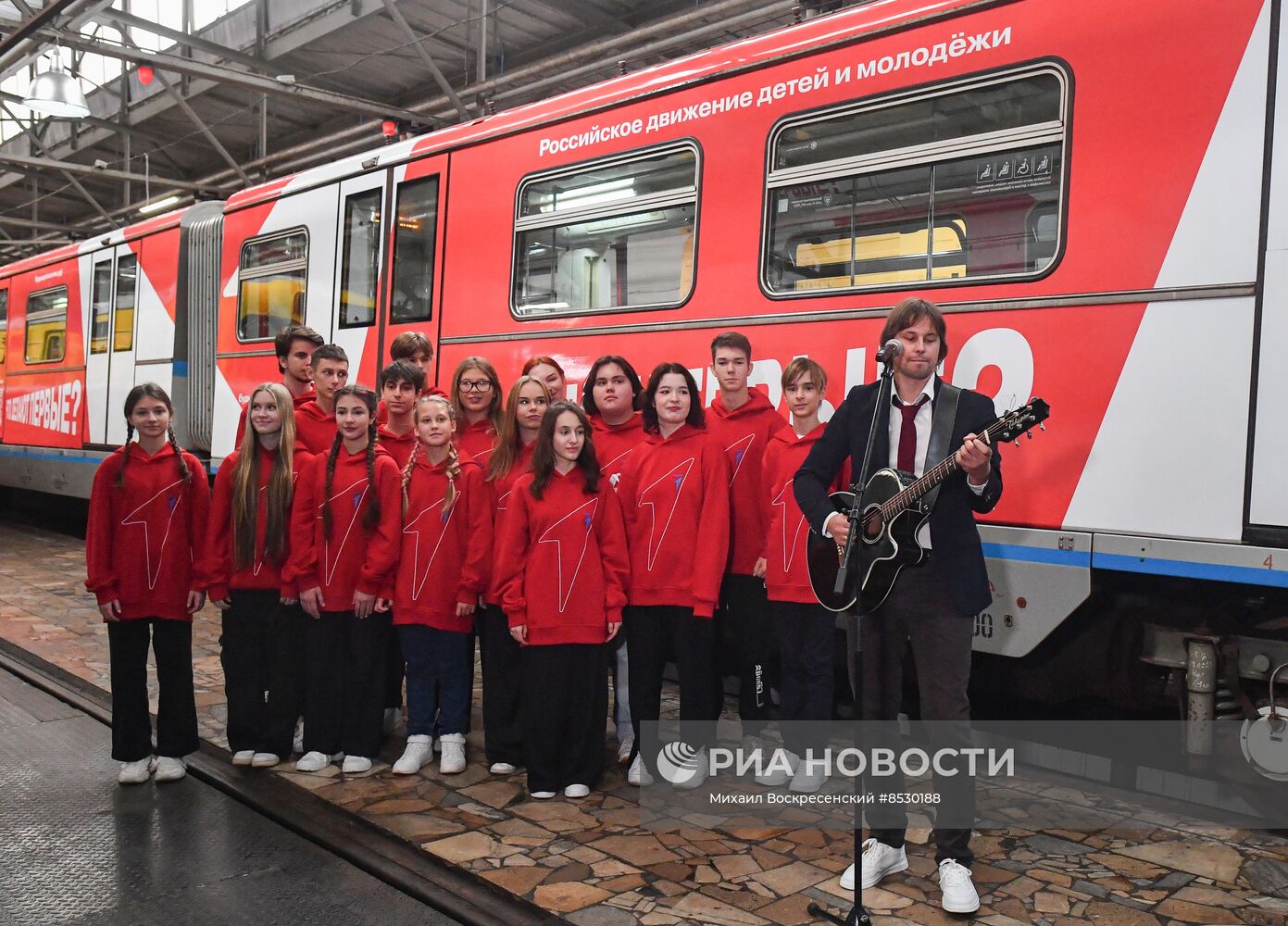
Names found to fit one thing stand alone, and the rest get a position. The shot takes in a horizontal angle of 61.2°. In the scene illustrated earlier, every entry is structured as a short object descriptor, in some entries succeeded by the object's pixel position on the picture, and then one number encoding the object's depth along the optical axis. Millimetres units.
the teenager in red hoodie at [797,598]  4371
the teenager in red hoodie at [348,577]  4676
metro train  3779
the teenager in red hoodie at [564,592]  4391
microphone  3111
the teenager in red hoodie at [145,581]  4531
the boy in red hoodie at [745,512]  4621
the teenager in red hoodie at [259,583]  4668
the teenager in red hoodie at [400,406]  4941
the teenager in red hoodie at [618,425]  4770
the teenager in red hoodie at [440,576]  4684
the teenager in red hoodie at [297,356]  5629
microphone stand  3020
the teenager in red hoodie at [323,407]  5258
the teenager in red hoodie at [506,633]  4723
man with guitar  3369
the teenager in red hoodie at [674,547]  4465
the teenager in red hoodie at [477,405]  5043
